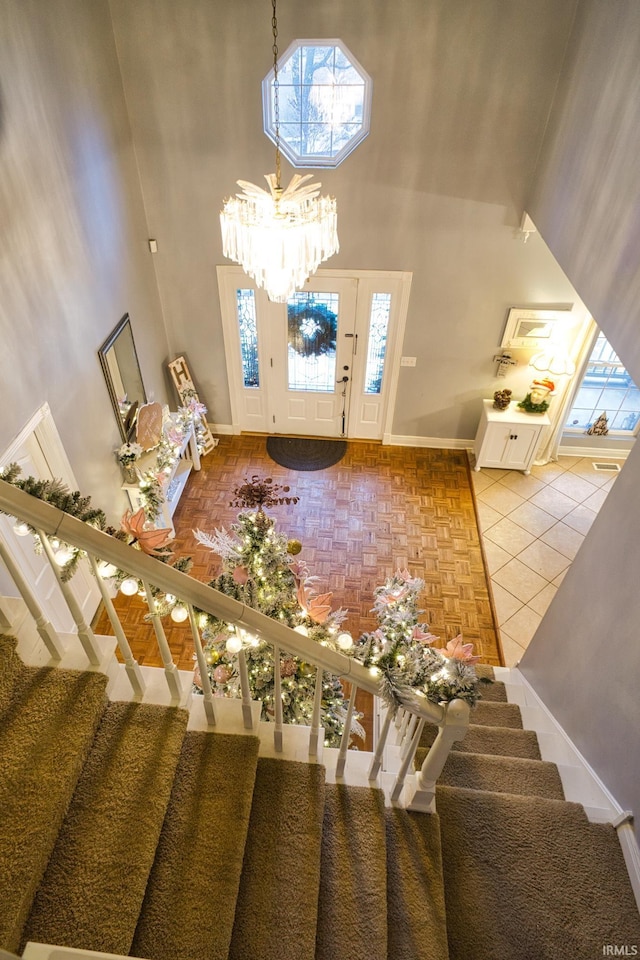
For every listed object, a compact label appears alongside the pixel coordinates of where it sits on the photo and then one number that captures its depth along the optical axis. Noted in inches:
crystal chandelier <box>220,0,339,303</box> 122.2
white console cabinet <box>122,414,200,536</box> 195.3
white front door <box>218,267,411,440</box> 222.7
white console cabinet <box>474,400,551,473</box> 231.8
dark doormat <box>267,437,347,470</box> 249.9
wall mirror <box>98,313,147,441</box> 175.5
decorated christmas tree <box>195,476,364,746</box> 112.0
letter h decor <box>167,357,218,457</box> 235.5
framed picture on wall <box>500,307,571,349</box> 217.5
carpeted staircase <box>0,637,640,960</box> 62.1
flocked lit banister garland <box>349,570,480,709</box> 69.6
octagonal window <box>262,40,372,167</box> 173.6
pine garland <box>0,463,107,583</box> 69.6
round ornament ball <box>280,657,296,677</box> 112.0
